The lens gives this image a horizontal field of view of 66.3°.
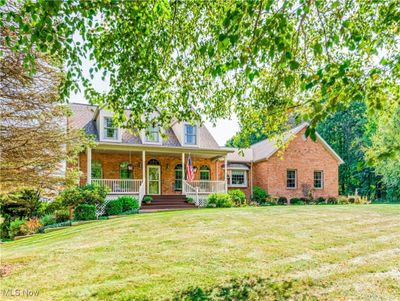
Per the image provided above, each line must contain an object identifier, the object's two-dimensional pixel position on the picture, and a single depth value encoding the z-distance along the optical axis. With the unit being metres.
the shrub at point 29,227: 11.55
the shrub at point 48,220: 12.98
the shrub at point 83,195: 14.02
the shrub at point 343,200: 23.14
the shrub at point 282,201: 22.42
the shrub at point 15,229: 11.65
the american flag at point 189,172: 17.97
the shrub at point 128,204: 15.68
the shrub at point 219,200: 17.80
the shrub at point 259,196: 22.09
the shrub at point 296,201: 22.73
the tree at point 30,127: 8.75
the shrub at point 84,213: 13.41
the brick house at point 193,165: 17.97
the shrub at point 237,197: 19.31
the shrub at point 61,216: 13.52
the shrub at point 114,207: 15.10
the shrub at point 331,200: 23.46
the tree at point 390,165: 23.92
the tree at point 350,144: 35.56
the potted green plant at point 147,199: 17.60
